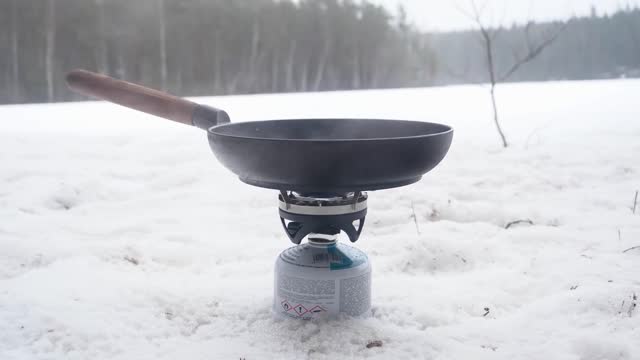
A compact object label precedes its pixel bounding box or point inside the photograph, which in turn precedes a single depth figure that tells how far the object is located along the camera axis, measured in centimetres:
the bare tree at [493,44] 368
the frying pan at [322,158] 93
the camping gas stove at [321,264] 111
